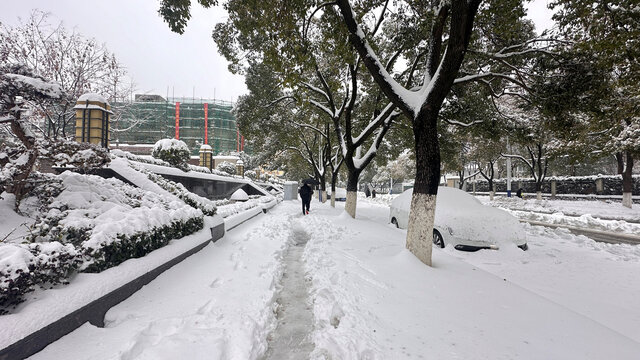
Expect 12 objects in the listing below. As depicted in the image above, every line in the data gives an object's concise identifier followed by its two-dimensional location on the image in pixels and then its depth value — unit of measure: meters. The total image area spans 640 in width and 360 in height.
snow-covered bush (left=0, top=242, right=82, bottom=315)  2.11
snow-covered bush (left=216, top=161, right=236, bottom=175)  24.95
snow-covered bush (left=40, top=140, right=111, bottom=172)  4.43
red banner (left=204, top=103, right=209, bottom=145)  63.88
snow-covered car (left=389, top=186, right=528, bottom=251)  6.12
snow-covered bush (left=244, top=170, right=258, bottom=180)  31.90
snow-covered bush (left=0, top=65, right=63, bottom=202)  4.23
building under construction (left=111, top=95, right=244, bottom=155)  55.62
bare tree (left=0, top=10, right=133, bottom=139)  12.15
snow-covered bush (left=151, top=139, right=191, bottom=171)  12.37
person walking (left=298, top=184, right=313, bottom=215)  13.52
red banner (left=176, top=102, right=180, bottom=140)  61.39
